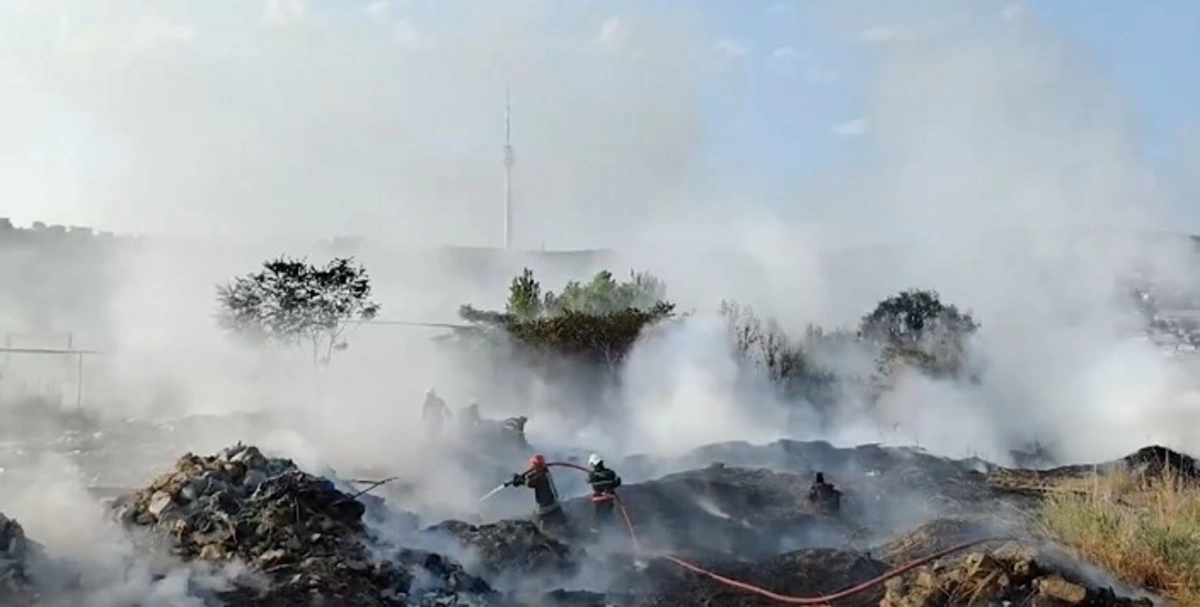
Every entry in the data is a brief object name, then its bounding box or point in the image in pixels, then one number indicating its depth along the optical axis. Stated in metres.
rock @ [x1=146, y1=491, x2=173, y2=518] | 10.78
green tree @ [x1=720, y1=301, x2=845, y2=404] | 33.53
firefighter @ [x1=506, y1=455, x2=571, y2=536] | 13.04
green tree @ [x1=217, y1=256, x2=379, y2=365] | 28.39
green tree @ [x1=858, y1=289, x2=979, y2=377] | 36.66
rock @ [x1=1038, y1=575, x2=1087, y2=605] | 8.34
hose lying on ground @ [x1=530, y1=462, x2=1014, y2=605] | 9.88
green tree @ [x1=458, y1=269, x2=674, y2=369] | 33.94
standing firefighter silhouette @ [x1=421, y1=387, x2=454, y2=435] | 21.16
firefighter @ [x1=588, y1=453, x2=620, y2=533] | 13.34
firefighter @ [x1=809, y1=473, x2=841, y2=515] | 15.41
